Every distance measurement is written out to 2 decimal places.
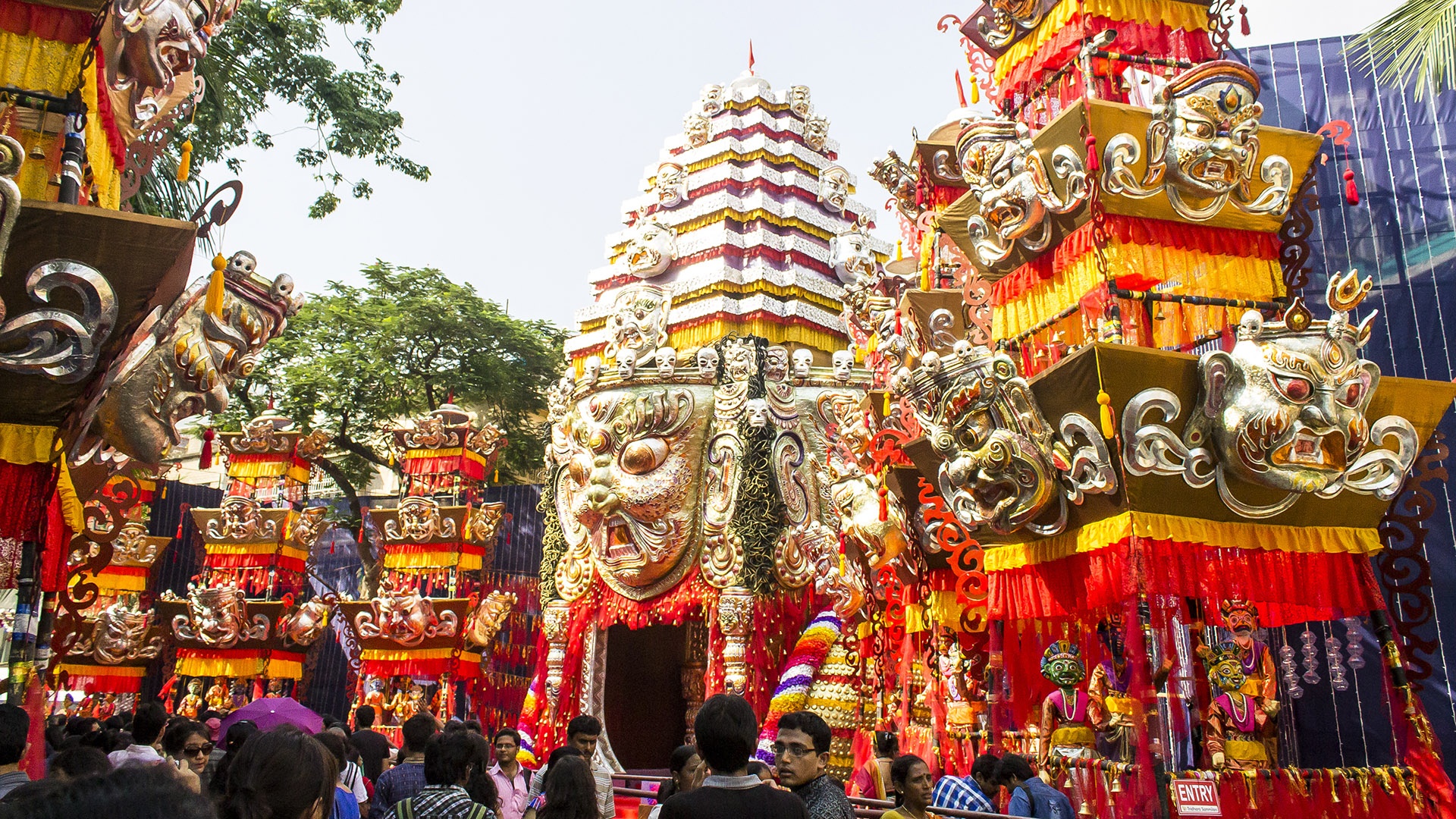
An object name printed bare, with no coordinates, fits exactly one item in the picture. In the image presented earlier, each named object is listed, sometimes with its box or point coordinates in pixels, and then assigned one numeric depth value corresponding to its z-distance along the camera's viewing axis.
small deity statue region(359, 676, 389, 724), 18.25
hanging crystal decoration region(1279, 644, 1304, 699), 8.17
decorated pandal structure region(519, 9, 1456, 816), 7.55
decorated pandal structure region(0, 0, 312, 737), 5.45
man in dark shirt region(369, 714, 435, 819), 4.73
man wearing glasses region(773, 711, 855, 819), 3.80
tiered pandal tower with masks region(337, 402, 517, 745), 18.08
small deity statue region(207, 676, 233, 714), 18.36
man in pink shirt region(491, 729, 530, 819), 5.77
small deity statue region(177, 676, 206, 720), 18.17
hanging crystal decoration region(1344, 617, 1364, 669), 7.91
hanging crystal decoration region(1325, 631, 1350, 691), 8.16
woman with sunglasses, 5.39
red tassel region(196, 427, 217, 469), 7.89
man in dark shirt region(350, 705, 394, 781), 6.14
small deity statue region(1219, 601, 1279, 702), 8.96
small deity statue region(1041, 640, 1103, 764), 8.22
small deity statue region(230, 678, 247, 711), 18.83
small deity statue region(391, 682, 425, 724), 17.97
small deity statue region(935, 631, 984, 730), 9.97
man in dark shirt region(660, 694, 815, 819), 3.03
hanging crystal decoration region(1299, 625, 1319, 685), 8.20
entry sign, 7.03
